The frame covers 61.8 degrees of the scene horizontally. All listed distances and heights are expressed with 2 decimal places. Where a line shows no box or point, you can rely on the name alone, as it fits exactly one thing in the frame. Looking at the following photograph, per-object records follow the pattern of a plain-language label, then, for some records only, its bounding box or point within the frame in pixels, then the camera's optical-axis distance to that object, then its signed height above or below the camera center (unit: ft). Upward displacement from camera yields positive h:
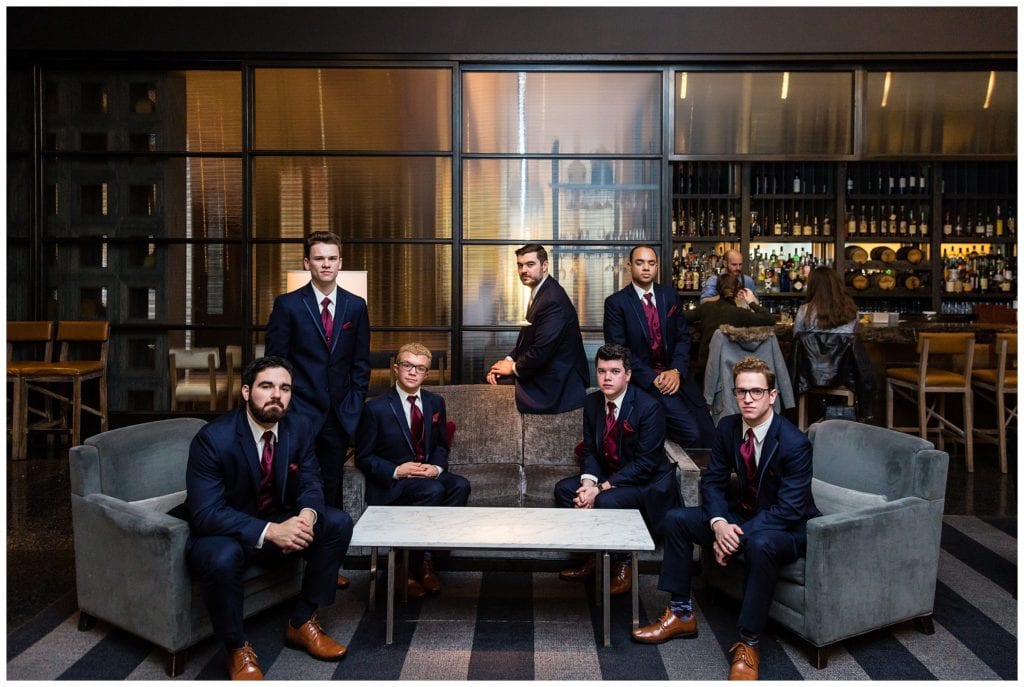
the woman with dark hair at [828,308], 18.47 +0.45
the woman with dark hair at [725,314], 18.10 +0.31
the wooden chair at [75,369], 19.94 -1.03
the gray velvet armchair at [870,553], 9.32 -2.51
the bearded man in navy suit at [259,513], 8.99 -2.11
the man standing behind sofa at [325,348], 12.39 -0.31
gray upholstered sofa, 13.34 -1.94
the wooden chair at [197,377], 21.85 -1.30
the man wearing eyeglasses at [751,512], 9.36 -2.18
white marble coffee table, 9.53 -2.39
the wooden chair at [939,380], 18.61 -1.14
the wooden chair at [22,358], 19.65 -0.82
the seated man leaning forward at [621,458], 11.81 -1.87
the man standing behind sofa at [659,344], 14.07 -0.27
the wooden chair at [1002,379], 18.38 -1.10
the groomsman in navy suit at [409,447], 12.07 -1.77
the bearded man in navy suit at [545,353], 14.16 -0.43
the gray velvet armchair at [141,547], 9.12 -2.43
